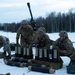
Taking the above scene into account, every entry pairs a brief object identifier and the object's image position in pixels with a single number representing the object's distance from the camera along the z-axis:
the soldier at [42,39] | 3.99
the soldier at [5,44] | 4.65
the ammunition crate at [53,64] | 3.61
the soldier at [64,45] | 3.64
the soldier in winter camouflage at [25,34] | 4.48
